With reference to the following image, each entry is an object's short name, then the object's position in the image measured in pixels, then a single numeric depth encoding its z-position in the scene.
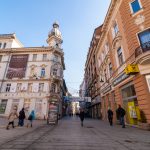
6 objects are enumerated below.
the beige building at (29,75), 28.47
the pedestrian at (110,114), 13.60
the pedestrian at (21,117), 12.63
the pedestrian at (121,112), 11.55
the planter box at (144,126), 9.25
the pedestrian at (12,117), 10.36
